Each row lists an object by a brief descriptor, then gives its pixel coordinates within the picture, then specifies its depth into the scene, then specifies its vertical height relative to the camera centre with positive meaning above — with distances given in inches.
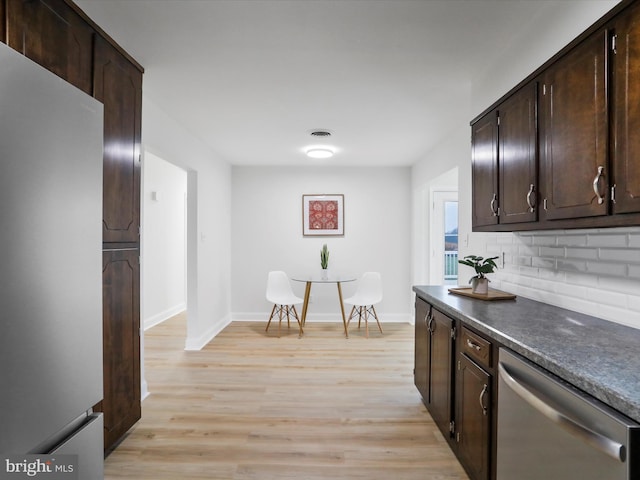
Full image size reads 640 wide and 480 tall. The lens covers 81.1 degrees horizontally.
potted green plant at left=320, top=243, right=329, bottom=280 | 204.9 -11.8
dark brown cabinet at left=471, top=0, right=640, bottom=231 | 49.2 +16.9
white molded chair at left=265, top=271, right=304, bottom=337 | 200.5 -26.2
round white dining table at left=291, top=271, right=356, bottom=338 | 190.7 -21.0
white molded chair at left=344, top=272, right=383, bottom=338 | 195.1 -27.0
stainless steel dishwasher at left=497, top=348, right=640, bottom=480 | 35.1 -21.4
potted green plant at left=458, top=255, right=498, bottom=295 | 90.4 -9.6
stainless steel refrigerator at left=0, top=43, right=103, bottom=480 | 32.6 -2.6
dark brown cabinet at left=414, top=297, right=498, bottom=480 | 63.4 -30.5
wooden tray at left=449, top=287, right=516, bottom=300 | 87.0 -13.3
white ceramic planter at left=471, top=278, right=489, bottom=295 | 90.9 -11.3
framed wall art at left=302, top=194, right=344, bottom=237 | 224.2 +15.6
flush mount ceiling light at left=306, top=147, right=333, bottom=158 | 176.9 +41.9
